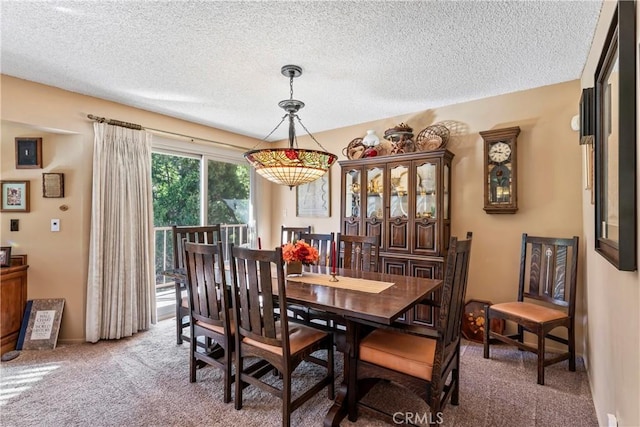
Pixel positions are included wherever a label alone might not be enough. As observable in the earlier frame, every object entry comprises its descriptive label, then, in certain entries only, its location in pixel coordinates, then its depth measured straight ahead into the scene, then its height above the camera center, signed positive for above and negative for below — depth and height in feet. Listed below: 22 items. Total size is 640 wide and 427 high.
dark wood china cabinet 10.41 +0.12
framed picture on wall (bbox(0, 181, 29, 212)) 10.01 +0.69
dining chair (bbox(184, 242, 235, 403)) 6.79 -2.10
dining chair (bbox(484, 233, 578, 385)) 7.86 -2.40
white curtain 10.07 -0.72
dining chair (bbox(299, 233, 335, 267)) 10.48 -0.98
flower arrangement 8.04 -1.00
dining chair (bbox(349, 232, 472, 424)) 5.31 -2.58
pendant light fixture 7.35 +1.31
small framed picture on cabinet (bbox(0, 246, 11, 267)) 9.34 -1.16
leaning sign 9.54 -3.33
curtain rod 10.29 +3.27
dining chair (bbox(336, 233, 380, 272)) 9.38 -1.14
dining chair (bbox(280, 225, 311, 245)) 11.94 -0.67
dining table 5.62 -1.71
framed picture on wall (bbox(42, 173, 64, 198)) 10.05 +1.04
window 12.63 +0.96
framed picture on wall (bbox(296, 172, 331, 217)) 14.56 +0.77
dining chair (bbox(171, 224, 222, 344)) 9.45 -1.56
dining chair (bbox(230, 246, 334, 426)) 5.84 -2.43
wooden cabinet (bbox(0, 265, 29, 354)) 9.17 -2.57
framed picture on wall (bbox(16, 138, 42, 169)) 10.10 +2.12
